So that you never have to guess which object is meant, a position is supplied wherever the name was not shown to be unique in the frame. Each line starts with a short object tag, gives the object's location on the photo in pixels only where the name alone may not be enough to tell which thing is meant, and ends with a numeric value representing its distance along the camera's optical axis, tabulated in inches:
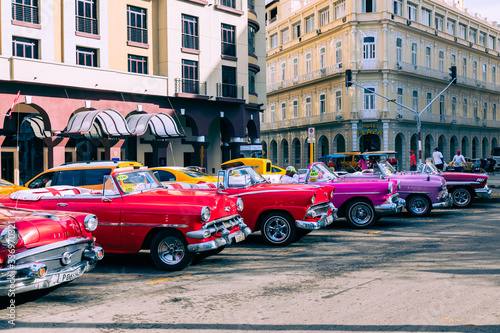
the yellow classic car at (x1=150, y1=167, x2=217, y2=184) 603.5
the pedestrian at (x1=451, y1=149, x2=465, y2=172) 959.0
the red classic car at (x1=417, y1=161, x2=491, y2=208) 652.1
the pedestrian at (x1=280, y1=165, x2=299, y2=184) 515.5
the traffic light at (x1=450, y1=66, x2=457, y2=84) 1159.8
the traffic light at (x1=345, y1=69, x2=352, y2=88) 1195.9
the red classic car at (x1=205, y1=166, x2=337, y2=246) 396.5
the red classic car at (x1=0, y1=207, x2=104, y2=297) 226.5
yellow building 1849.2
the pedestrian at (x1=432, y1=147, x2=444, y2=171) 926.4
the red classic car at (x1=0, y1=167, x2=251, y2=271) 312.2
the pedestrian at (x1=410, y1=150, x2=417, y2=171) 1054.5
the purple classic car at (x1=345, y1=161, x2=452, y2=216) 575.5
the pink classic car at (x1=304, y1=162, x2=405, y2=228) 495.8
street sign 866.6
